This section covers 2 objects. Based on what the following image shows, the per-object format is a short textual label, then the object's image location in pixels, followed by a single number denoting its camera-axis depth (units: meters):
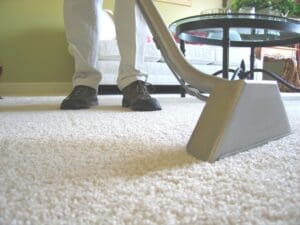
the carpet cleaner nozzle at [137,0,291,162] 0.43
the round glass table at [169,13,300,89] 1.45
